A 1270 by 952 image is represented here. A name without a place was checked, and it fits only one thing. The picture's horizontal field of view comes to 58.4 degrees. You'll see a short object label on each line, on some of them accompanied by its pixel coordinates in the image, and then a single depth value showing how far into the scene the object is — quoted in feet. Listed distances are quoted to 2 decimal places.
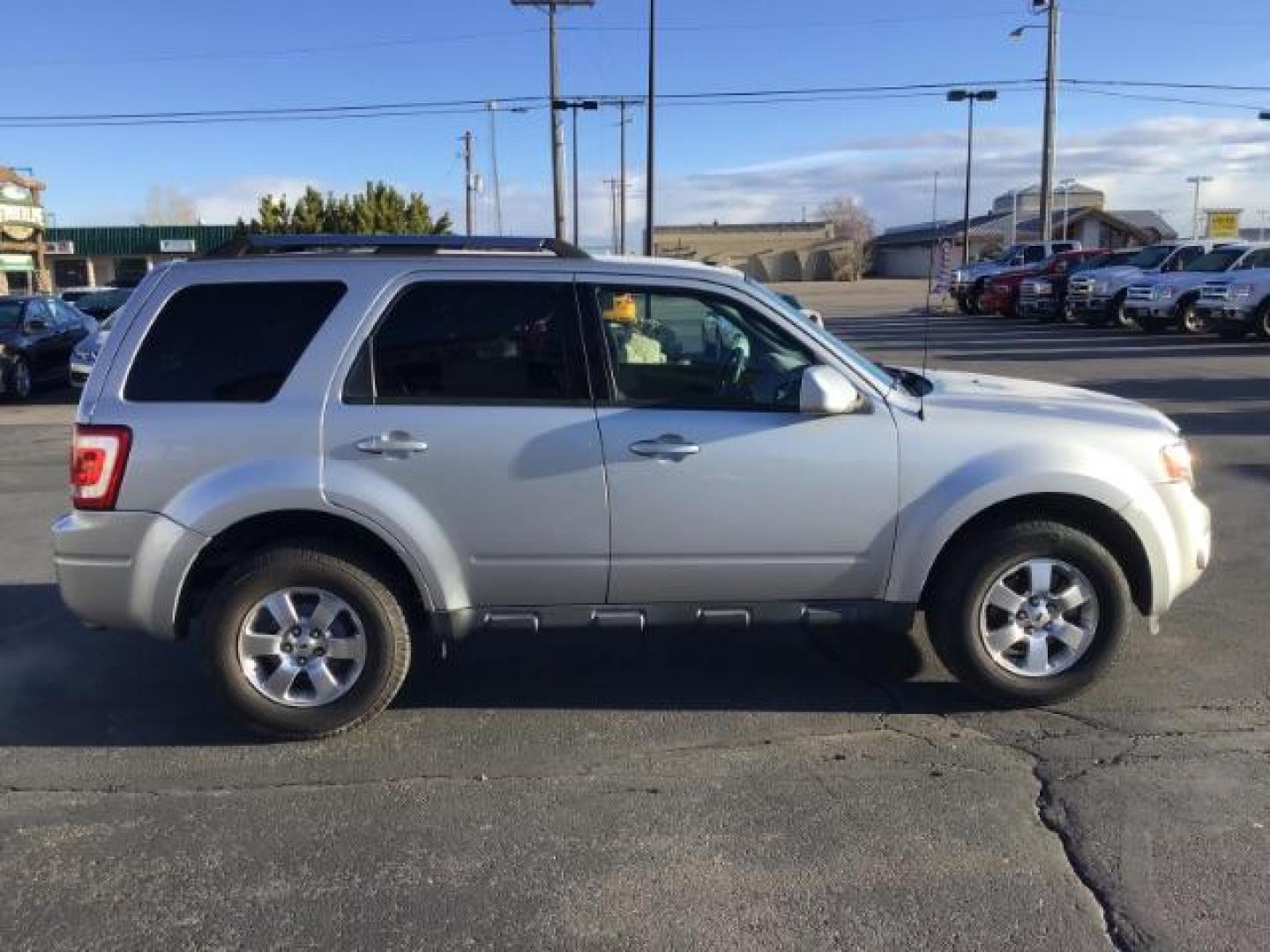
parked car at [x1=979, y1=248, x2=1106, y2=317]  106.42
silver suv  14.12
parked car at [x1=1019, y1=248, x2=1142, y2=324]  96.84
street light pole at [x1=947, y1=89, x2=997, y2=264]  143.64
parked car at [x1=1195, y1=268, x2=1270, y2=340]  69.36
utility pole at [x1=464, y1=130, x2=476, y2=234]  220.60
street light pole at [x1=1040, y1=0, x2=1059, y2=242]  127.34
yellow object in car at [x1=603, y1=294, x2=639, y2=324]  14.83
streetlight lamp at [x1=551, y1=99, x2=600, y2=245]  127.75
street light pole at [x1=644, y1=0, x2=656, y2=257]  111.34
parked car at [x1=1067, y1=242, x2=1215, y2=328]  82.89
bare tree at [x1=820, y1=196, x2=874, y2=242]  412.69
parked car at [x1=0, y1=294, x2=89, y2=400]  55.16
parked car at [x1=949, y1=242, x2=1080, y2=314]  119.34
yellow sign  175.52
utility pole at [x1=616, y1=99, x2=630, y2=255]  201.82
